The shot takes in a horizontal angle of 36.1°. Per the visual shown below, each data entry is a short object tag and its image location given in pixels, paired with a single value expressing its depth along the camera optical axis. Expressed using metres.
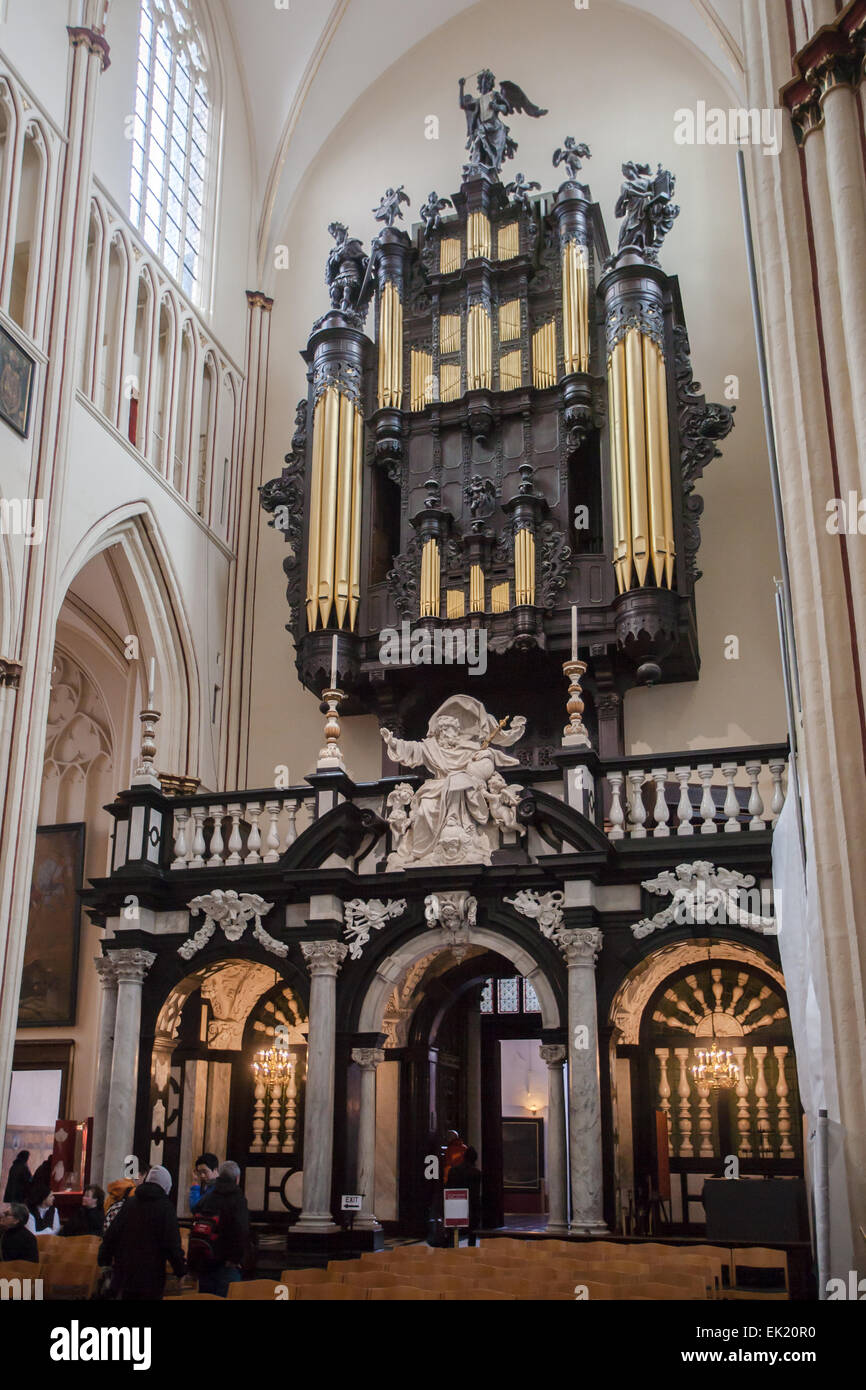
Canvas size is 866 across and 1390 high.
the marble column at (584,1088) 10.55
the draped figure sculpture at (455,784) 11.95
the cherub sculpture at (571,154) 16.95
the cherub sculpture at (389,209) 17.78
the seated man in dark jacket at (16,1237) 8.33
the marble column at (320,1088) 11.23
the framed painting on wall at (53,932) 18.69
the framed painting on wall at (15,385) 13.55
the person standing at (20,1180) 14.37
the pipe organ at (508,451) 14.94
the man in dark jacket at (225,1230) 8.09
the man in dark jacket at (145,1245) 7.42
